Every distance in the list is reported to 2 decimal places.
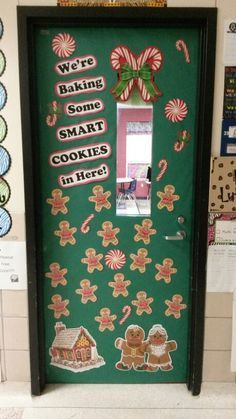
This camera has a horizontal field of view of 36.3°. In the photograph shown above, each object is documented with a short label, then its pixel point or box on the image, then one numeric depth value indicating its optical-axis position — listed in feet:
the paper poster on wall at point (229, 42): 6.03
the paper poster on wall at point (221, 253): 6.59
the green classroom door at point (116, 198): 6.33
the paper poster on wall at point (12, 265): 6.67
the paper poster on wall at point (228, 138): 6.31
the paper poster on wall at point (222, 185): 6.38
